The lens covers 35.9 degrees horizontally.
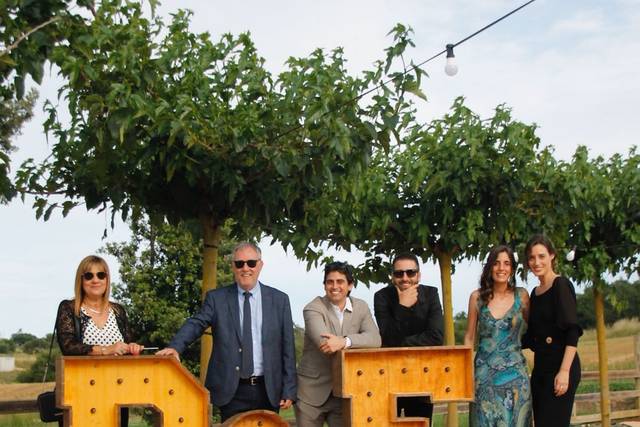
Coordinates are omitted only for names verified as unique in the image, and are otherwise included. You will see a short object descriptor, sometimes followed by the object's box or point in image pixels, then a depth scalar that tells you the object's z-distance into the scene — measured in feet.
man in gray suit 22.94
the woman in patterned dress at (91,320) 21.53
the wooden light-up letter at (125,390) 20.59
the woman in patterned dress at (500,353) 23.58
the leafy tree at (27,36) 20.59
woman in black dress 23.11
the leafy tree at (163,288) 66.49
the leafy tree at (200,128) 24.40
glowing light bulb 23.34
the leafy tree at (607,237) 47.42
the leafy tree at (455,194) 38.93
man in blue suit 22.22
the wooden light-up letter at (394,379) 22.41
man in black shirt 23.86
